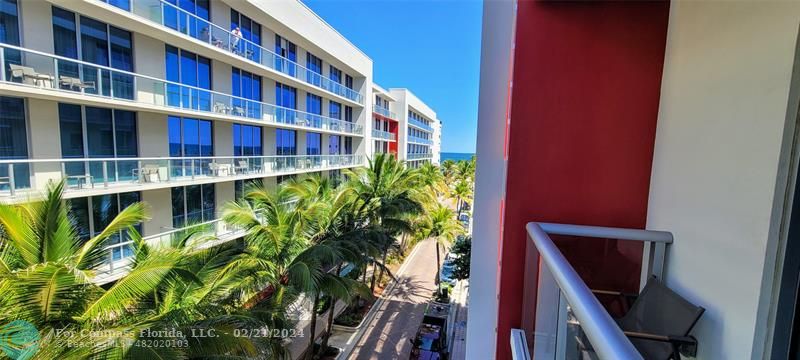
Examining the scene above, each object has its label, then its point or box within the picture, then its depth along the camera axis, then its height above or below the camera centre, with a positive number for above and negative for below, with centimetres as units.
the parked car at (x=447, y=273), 1716 -650
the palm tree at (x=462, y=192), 2898 -308
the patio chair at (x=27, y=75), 721 +162
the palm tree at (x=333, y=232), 776 -245
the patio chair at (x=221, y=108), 1223 +167
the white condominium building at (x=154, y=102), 771 +144
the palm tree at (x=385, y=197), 1353 -186
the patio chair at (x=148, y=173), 964 -78
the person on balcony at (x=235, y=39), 1255 +444
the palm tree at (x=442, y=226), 1647 -362
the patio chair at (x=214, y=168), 1217 -70
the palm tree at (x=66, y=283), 335 -166
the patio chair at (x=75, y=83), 796 +160
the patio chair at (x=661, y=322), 206 -111
